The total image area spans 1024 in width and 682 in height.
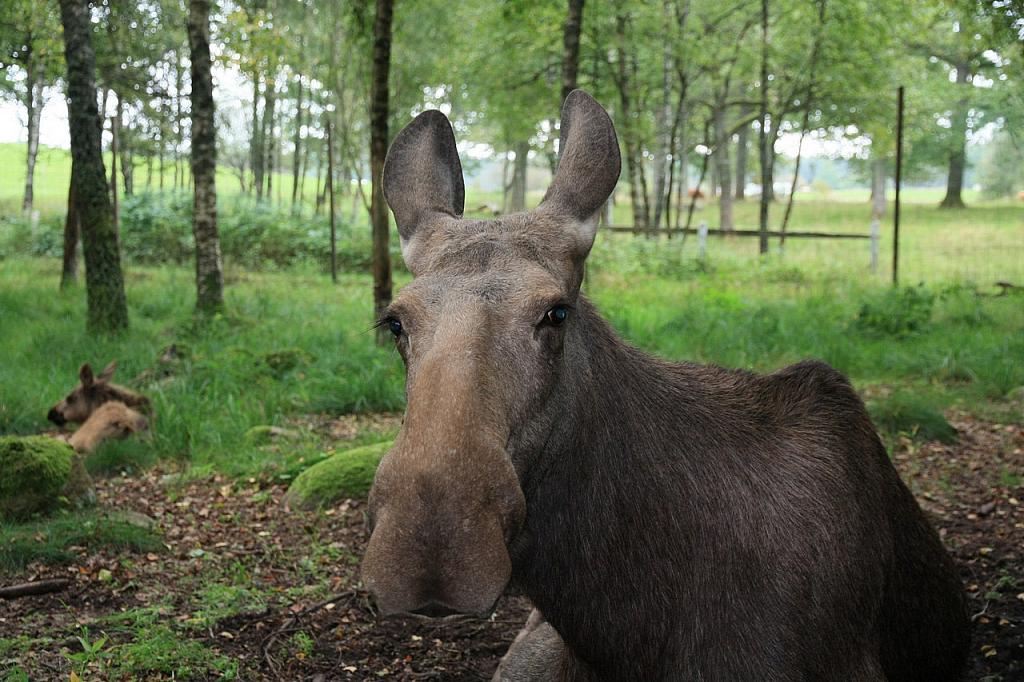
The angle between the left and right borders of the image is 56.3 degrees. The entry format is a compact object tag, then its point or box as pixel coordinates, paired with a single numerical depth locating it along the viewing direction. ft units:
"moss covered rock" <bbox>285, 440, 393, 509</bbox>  20.54
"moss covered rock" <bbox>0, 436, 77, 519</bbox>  18.52
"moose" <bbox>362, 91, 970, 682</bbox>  7.09
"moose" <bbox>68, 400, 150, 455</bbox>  24.32
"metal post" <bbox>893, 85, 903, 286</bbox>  45.52
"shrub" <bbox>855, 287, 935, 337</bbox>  36.68
